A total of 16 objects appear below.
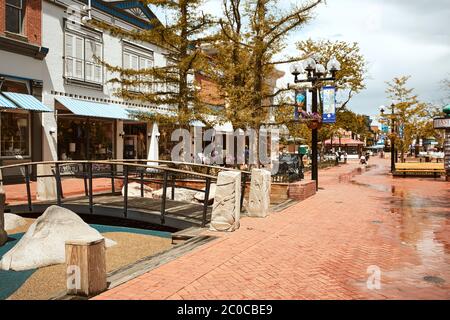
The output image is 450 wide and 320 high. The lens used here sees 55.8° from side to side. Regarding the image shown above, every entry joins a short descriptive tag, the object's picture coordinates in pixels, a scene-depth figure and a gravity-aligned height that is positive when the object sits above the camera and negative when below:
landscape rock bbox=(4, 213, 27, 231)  11.19 -1.94
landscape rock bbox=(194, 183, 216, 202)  14.21 -1.59
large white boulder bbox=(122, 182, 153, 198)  14.40 -1.41
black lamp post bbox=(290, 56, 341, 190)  16.41 +2.78
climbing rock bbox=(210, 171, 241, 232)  8.62 -1.10
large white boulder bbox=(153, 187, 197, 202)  14.24 -1.53
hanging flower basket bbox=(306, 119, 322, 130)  16.46 +0.98
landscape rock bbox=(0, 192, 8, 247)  9.33 -1.74
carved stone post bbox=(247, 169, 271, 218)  10.46 -1.13
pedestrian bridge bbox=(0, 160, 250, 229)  9.90 -1.49
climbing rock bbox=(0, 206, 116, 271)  7.94 -1.79
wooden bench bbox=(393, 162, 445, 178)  24.19 -1.18
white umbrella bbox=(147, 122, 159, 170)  25.55 +0.40
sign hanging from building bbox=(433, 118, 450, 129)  21.34 +1.31
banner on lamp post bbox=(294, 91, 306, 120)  16.83 +2.41
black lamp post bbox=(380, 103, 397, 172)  29.34 +1.03
